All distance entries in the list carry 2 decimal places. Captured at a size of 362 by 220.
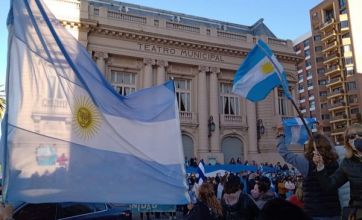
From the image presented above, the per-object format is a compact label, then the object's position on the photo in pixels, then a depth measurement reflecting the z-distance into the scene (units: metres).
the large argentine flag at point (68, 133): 4.45
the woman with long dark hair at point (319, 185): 3.65
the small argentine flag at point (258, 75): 5.84
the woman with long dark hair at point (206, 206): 4.62
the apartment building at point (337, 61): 65.75
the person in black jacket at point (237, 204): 4.25
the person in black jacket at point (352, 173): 3.09
